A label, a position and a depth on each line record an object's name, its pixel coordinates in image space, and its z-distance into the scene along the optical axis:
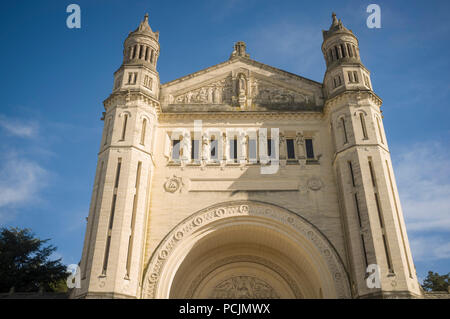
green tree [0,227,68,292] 30.47
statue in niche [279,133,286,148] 20.64
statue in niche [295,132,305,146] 20.53
